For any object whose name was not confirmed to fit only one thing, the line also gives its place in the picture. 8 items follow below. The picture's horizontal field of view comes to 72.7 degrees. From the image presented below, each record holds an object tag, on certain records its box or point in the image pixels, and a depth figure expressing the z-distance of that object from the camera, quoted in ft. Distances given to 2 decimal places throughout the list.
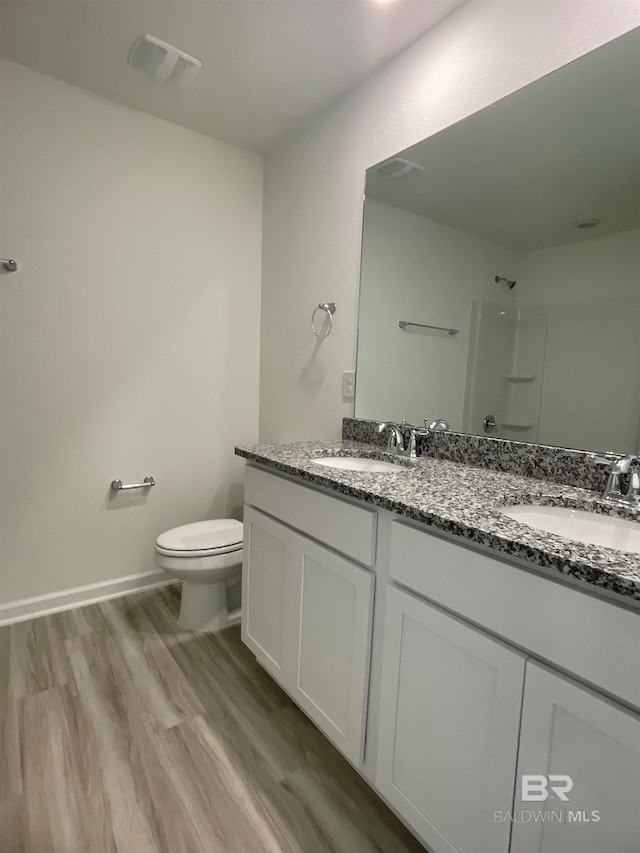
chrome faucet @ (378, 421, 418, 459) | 5.18
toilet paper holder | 7.02
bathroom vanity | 2.13
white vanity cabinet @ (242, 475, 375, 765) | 3.64
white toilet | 5.99
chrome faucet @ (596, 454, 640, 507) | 3.28
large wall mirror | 3.70
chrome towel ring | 6.58
